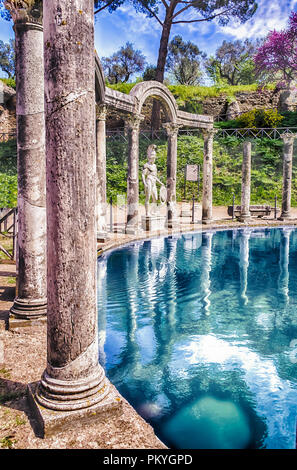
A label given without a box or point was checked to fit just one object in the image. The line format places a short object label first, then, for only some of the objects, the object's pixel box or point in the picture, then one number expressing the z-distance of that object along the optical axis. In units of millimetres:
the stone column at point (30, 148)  4316
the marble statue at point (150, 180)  13519
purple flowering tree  26047
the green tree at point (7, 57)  38500
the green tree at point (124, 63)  40000
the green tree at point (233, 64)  38812
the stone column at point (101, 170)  10945
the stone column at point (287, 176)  17922
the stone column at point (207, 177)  15990
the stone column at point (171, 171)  14734
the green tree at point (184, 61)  38375
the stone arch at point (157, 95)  12540
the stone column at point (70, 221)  2627
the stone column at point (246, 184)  17359
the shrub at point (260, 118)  25984
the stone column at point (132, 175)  12664
